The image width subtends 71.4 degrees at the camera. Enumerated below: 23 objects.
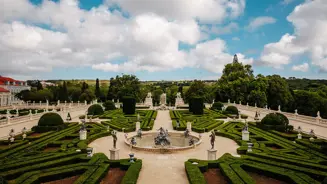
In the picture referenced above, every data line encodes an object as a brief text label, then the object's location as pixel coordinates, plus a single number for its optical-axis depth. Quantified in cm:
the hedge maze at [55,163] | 1135
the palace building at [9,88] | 7145
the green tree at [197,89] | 6988
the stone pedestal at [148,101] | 6282
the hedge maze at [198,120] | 2703
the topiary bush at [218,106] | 5138
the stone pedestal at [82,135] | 2086
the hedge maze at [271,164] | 1144
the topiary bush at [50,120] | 2495
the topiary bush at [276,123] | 2536
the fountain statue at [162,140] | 1941
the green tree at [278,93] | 5662
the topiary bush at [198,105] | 4162
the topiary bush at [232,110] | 4222
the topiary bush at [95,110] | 3984
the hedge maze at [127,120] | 2714
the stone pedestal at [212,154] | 1479
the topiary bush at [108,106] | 5097
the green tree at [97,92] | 8321
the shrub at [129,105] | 4181
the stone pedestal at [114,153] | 1501
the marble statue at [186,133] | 2255
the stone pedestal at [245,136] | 2061
